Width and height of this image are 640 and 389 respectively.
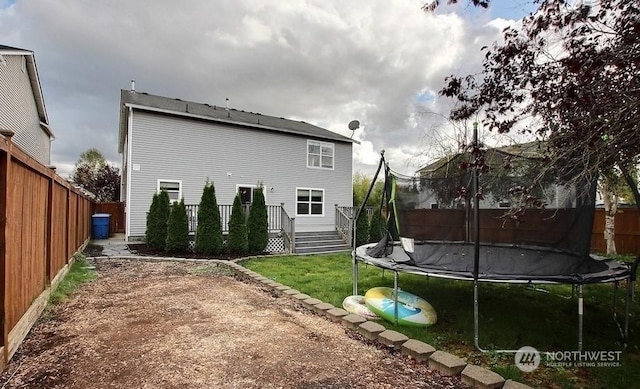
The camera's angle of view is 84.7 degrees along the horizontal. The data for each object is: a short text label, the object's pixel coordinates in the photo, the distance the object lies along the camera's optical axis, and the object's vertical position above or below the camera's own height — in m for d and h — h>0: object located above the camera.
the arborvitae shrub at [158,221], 10.79 -0.71
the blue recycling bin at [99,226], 14.02 -1.14
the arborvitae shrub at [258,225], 10.72 -0.80
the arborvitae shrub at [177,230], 10.20 -0.92
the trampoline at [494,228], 3.74 -0.37
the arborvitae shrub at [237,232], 10.37 -0.98
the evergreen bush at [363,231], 12.91 -1.16
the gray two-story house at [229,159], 12.41 +1.65
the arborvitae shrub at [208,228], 10.07 -0.85
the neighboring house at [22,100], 10.89 +3.66
